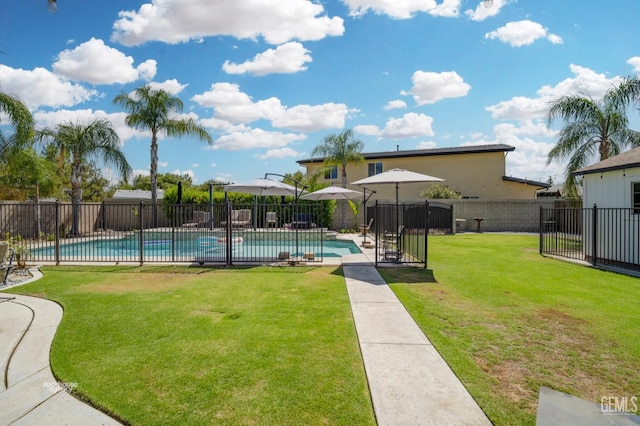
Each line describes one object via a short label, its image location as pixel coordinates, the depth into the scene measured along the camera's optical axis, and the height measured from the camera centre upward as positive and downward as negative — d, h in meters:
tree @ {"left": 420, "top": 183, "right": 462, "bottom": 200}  25.85 +1.51
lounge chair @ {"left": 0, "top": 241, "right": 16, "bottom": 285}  7.65 -1.01
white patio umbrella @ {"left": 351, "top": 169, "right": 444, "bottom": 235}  10.45 +1.07
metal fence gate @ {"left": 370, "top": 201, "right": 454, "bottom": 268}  10.18 -0.92
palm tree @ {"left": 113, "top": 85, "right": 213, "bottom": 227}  22.69 +6.64
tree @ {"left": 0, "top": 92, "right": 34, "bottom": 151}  12.37 +3.47
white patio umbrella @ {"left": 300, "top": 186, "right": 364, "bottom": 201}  15.34 +0.87
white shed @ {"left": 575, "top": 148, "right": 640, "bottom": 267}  9.98 +0.08
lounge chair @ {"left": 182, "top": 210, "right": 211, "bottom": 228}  18.76 -0.31
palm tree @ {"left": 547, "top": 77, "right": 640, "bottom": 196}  15.27 +3.85
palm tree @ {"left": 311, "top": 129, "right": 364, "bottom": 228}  23.30 +4.36
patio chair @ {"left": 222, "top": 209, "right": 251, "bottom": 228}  18.92 -0.21
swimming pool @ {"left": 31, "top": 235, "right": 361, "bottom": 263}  11.38 -1.47
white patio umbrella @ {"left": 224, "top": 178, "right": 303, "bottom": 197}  12.75 +1.01
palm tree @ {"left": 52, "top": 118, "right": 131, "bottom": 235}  19.63 +3.91
